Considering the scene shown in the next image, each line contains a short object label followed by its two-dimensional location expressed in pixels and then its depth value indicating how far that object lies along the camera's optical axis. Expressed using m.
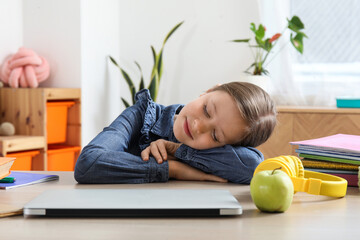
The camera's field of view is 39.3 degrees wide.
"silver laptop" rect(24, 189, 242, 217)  0.79
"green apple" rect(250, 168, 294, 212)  0.83
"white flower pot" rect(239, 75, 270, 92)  3.00
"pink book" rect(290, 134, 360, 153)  1.16
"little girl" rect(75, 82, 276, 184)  1.15
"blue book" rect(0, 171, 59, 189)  1.08
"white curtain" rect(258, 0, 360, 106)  3.32
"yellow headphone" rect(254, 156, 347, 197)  0.96
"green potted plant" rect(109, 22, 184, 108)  3.46
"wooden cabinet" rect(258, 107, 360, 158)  2.79
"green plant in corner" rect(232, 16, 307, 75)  3.09
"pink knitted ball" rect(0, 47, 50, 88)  3.22
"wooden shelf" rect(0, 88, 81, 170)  3.09
